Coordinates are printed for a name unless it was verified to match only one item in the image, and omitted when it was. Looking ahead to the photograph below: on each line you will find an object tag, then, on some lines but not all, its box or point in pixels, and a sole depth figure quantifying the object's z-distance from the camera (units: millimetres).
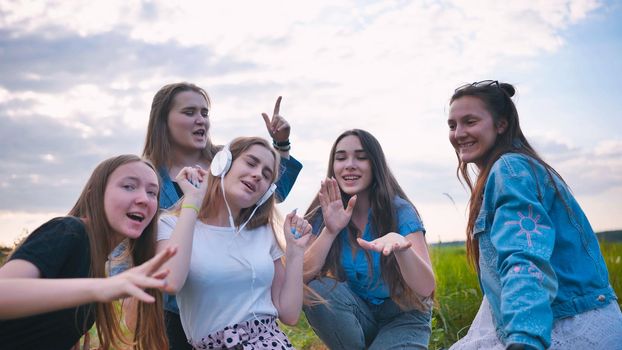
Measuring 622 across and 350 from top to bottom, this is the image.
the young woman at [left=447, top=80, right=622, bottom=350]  2498
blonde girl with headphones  3479
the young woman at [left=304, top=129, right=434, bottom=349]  4078
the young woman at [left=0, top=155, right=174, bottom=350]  2453
